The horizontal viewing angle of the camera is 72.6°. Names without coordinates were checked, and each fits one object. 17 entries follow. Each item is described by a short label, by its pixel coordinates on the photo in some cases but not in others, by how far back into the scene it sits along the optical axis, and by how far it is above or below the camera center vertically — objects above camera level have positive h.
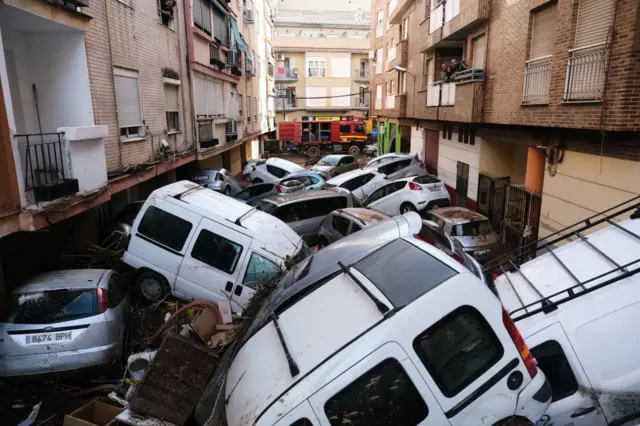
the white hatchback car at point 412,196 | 14.31 -2.61
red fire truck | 41.66 -1.65
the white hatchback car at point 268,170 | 21.34 -2.62
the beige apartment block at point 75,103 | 5.79 +0.25
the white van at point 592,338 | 3.51 -1.86
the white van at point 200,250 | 7.20 -2.21
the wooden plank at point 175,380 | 4.25 -2.59
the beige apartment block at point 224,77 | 14.16 +1.60
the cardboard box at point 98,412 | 4.66 -3.13
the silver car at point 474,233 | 9.68 -2.60
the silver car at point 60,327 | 5.45 -2.65
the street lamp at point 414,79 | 20.42 +1.71
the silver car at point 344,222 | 9.80 -2.41
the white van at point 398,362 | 2.81 -1.63
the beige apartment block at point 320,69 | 47.06 +5.09
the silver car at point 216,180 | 15.33 -2.22
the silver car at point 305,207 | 11.85 -2.48
